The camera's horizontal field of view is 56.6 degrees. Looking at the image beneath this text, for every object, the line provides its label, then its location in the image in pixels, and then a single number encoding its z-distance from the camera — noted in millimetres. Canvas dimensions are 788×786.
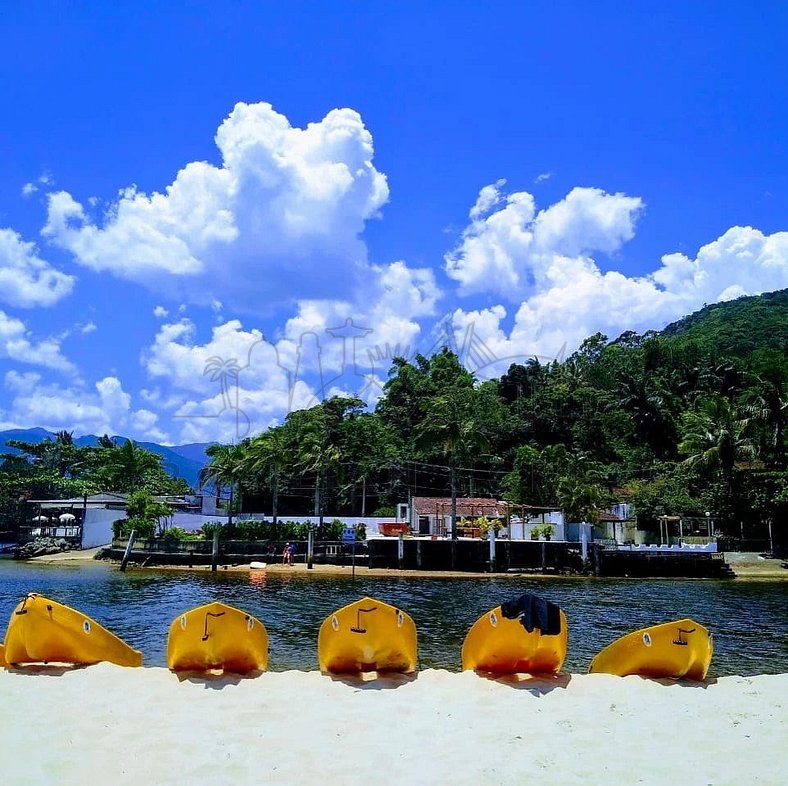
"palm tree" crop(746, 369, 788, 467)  57562
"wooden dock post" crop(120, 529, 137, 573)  47241
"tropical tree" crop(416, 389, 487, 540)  51375
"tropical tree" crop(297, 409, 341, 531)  58750
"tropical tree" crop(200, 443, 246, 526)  59375
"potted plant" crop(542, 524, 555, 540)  50091
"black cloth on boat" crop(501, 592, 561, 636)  11383
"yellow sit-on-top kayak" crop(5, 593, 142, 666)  11703
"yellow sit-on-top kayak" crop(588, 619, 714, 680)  11445
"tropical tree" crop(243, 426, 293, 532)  57781
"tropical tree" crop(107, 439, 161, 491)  71250
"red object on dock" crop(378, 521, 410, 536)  53281
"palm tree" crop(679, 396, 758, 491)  54481
